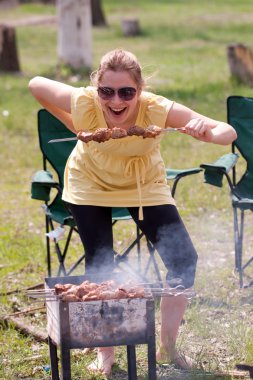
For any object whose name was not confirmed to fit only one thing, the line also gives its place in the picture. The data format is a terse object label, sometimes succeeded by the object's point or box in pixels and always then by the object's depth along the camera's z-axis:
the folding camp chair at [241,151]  10.36
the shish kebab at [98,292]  6.89
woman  7.73
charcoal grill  6.83
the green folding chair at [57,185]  9.78
